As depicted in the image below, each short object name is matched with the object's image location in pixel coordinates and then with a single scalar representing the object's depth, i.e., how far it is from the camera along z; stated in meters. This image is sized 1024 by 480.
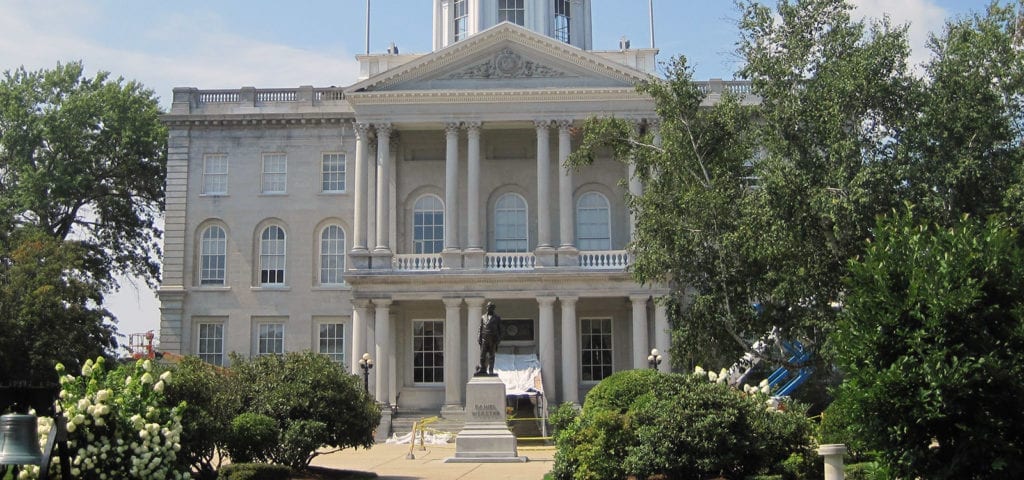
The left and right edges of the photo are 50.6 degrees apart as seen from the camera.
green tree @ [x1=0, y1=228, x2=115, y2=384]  37.53
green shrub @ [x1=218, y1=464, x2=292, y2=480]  18.48
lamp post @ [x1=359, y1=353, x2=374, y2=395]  37.84
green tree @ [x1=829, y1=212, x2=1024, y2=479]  12.98
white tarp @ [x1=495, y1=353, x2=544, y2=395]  39.28
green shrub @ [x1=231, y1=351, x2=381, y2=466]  21.56
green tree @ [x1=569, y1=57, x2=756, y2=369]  24.91
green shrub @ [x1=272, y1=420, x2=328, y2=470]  20.88
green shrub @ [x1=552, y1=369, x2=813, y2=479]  18.00
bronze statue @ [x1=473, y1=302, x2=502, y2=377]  27.05
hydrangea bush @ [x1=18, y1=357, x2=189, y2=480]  13.75
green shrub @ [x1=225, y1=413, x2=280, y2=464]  20.38
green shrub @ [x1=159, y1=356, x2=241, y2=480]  18.08
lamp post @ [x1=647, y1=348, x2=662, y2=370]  36.47
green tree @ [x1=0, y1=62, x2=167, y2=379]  46.84
